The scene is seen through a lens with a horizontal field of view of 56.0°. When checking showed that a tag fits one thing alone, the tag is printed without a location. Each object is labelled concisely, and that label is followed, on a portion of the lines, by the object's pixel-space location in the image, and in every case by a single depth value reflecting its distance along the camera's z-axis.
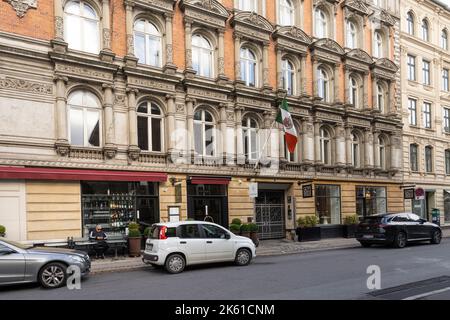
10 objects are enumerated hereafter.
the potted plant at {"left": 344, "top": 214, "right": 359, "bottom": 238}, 24.94
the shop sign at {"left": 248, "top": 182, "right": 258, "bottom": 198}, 18.59
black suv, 18.72
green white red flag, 20.17
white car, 12.48
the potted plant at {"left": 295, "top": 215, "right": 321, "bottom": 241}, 22.47
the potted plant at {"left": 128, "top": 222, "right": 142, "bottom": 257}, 16.05
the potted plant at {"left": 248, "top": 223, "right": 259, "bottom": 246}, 18.80
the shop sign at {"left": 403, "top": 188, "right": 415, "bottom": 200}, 27.88
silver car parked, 10.08
